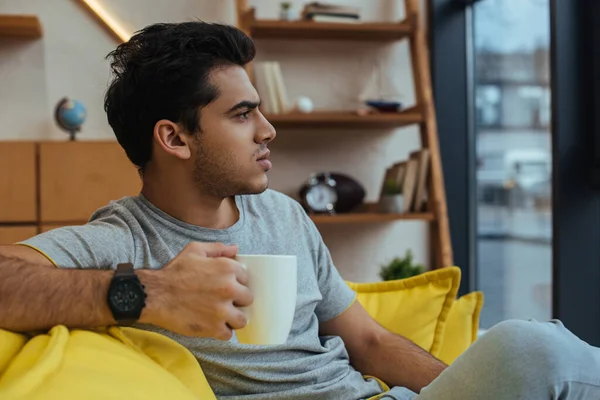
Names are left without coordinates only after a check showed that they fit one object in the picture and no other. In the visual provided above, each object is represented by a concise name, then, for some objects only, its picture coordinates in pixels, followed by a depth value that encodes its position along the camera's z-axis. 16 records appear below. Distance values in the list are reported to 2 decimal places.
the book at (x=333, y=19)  3.59
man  1.14
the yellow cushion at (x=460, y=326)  1.92
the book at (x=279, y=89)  3.49
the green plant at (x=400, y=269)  3.47
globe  3.59
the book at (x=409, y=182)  3.55
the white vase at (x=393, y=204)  3.57
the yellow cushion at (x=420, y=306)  1.85
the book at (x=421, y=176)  3.54
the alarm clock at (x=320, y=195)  3.61
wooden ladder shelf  3.53
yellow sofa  1.03
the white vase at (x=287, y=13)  3.57
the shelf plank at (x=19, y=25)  3.49
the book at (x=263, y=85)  3.49
